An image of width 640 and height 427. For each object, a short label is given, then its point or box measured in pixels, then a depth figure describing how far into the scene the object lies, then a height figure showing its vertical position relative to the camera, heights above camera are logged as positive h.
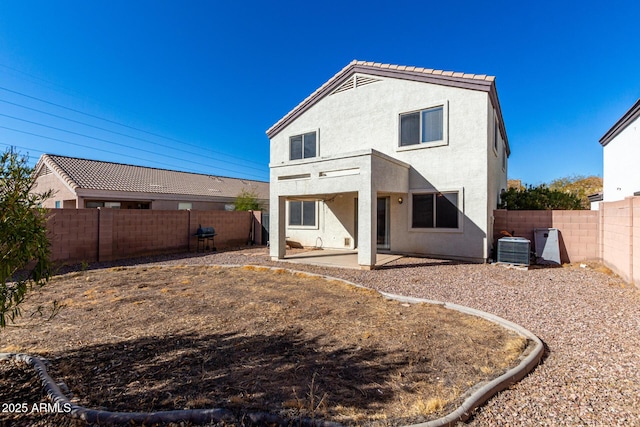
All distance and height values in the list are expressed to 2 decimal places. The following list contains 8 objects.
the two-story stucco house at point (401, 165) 11.03 +2.01
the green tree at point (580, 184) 28.59 +3.68
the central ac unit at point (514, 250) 10.46 -1.17
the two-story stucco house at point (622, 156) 13.26 +3.09
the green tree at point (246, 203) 25.53 +1.15
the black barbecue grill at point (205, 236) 15.35 -1.02
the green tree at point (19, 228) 3.12 -0.13
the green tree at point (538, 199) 14.02 +0.87
